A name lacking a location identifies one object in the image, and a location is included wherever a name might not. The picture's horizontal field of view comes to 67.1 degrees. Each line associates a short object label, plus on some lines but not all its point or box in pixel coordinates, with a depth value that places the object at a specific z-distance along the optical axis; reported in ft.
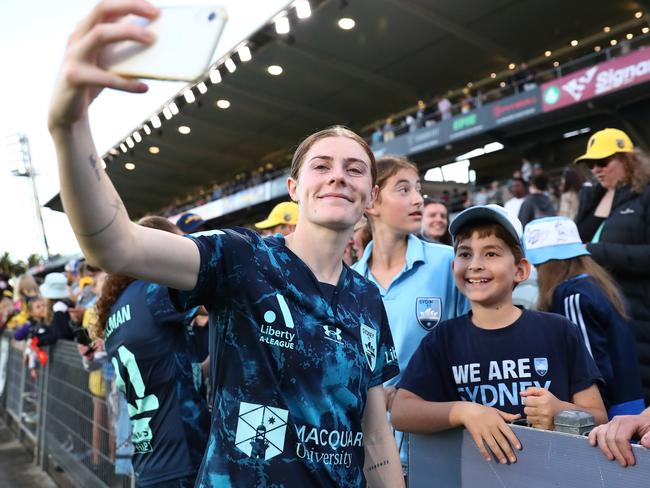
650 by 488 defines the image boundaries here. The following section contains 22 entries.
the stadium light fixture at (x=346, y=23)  53.21
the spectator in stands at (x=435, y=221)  12.98
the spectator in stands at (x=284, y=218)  14.60
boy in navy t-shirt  4.43
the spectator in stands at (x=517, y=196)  18.89
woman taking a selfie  3.01
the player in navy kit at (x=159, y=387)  6.29
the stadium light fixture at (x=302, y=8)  51.34
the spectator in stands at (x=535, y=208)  14.48
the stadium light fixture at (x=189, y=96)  70.45
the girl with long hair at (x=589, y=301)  6.44
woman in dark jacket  8.34
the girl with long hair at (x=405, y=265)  6.40
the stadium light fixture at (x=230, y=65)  63.05
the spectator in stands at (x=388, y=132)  63.46
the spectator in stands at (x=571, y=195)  20.26
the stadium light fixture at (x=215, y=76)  64.75
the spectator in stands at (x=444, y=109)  57.21
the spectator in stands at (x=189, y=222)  10.86
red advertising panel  39.50
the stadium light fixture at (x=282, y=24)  54.25
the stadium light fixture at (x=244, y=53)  59.88
